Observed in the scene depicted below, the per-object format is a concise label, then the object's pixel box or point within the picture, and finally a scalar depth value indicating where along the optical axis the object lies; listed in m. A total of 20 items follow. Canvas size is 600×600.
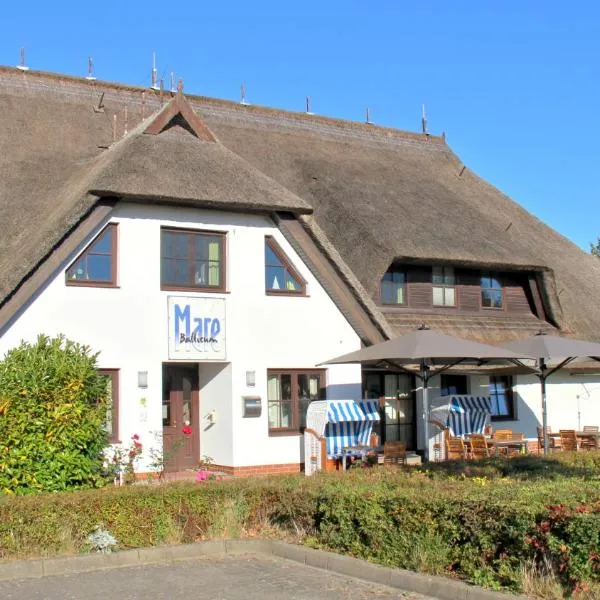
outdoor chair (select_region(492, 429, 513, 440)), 20.25
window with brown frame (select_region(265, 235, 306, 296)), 19.20
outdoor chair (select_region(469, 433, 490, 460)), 17.51
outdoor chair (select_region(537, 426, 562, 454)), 21.17
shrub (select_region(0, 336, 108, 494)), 13.67
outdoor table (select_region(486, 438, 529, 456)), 18.86
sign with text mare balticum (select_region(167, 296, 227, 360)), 17.75
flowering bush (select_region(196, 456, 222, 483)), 13.45
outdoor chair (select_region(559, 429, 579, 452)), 20.03
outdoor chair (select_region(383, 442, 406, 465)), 18.02
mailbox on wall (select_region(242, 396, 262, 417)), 18.31
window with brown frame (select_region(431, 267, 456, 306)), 22.41
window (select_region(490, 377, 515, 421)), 22.97
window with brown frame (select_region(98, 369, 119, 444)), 17.00
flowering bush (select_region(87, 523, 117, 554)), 10.66
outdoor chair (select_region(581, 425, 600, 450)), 20.28
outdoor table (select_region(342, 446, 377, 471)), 18.30
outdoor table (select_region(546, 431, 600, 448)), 20.51
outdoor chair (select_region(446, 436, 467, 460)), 17.92
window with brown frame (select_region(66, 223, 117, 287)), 16.95
